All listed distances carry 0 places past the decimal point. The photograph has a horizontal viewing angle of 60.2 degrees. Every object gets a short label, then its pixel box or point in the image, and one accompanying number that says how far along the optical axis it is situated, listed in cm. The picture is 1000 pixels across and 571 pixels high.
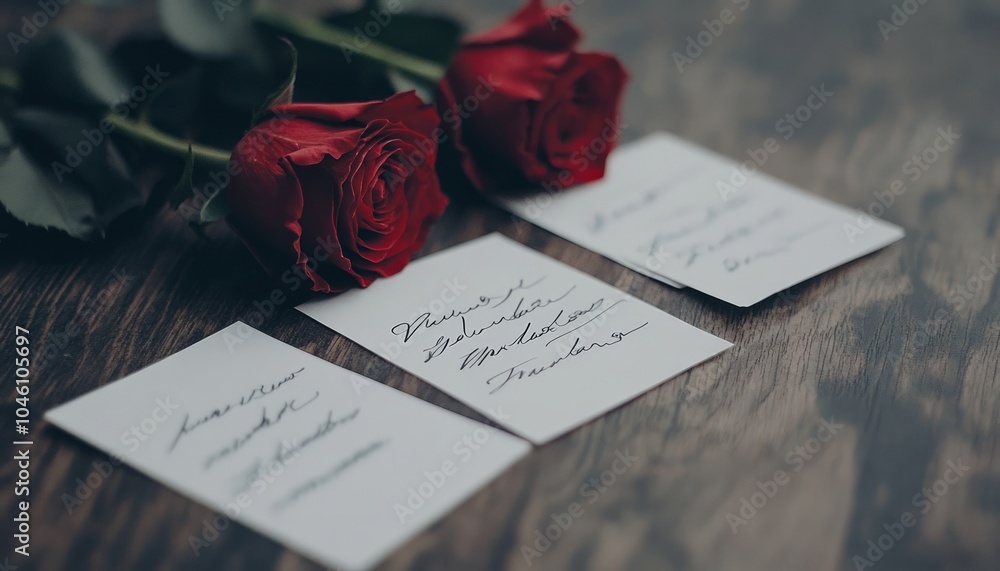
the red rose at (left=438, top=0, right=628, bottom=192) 63
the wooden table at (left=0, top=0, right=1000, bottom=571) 40
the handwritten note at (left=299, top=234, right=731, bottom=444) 48
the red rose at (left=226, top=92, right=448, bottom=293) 50
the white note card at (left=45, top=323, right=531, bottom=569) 40
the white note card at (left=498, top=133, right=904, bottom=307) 59
